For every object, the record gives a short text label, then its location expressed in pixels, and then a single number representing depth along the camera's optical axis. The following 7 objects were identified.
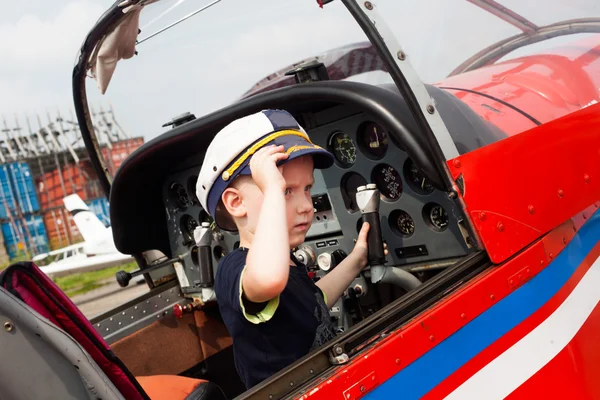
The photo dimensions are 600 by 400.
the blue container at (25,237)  20.78
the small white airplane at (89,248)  12.93
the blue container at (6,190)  21.38
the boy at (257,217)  1.21
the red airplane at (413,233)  1.09
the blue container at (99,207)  20.89
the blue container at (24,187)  21.83
